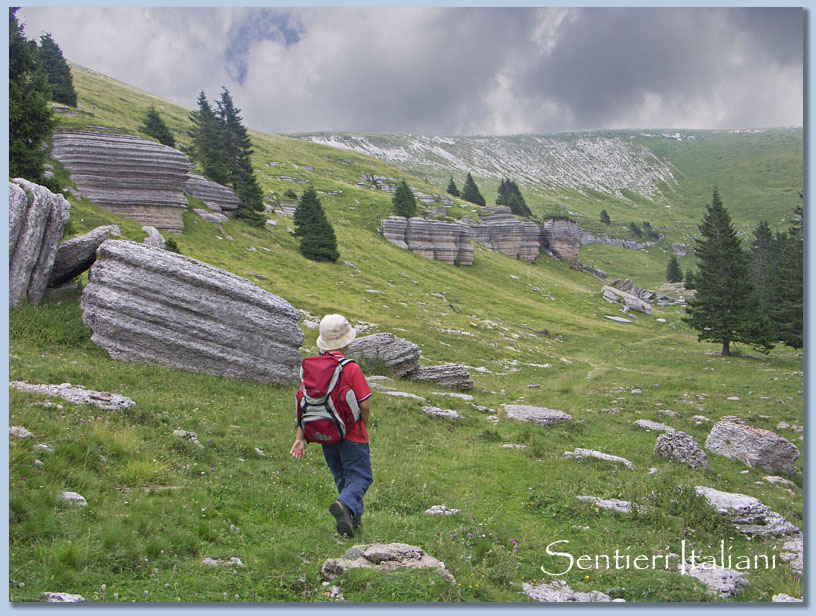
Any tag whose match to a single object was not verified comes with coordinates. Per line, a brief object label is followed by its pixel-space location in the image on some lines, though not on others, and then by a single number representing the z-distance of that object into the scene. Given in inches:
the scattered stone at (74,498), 275.7
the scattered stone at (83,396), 438.6
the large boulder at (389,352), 1016.2
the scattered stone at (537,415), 780.0
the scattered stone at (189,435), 422.6
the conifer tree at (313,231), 2229.3
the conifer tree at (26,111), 934.5
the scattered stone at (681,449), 576.4
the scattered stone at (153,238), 1325.8
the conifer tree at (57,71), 2410.2
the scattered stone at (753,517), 375.2
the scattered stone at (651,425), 788.6
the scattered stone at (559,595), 264.1
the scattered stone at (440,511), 372.8
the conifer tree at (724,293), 1781.5
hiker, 282.2
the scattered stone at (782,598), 267.5
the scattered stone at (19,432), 331.3
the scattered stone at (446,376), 1034.7
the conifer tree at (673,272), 4864.7
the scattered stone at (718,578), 275.1
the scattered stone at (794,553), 318.8
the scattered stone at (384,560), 246.8
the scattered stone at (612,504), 414.9
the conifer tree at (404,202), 3312.0
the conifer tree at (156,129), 2374.5
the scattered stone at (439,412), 745.9
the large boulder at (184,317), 657.6
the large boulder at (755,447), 598.2
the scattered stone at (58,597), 205.6
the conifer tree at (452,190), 5614.2
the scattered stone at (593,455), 571.2
